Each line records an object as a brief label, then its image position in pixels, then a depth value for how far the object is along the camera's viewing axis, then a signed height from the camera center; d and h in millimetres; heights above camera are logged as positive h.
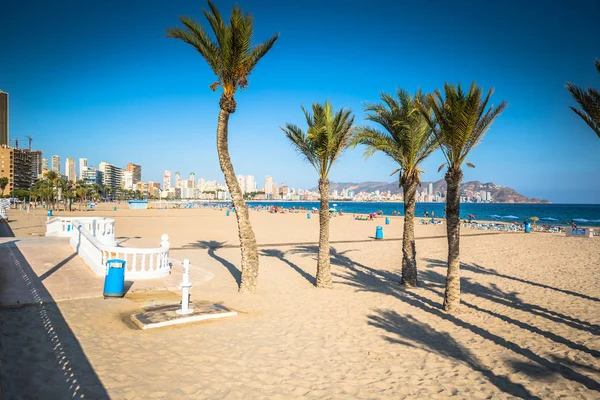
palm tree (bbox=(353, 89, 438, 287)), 11367 +1748
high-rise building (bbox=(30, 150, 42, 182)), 172700 +13975
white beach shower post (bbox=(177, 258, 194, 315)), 7262 -1970
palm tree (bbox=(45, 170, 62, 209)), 63294 +2374
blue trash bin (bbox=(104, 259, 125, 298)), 8531 -2065
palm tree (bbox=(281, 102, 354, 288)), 10969 +1590
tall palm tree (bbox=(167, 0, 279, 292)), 9328 +3464
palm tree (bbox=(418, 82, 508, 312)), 8359 +1459
